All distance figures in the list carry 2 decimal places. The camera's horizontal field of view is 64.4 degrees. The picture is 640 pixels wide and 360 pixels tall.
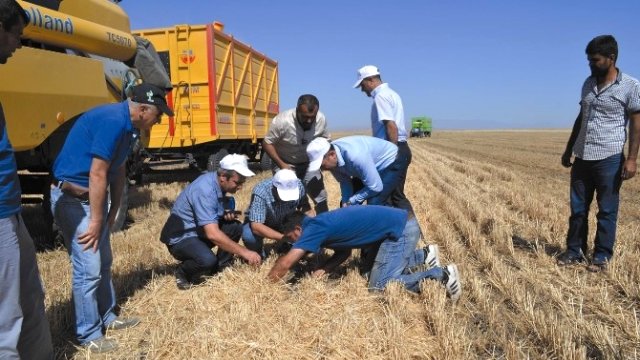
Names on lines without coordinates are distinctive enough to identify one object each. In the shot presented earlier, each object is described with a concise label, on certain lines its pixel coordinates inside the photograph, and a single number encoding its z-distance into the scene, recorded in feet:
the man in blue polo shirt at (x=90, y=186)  10.28
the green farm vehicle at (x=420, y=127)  188.74
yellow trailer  32.50
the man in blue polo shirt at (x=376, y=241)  12.82
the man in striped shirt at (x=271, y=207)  14.62
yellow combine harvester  14.99
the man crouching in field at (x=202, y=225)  13.91
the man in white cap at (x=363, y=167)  13.57
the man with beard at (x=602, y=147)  14.60
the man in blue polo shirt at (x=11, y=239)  7.13
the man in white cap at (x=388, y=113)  16.28
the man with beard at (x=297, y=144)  17.65
